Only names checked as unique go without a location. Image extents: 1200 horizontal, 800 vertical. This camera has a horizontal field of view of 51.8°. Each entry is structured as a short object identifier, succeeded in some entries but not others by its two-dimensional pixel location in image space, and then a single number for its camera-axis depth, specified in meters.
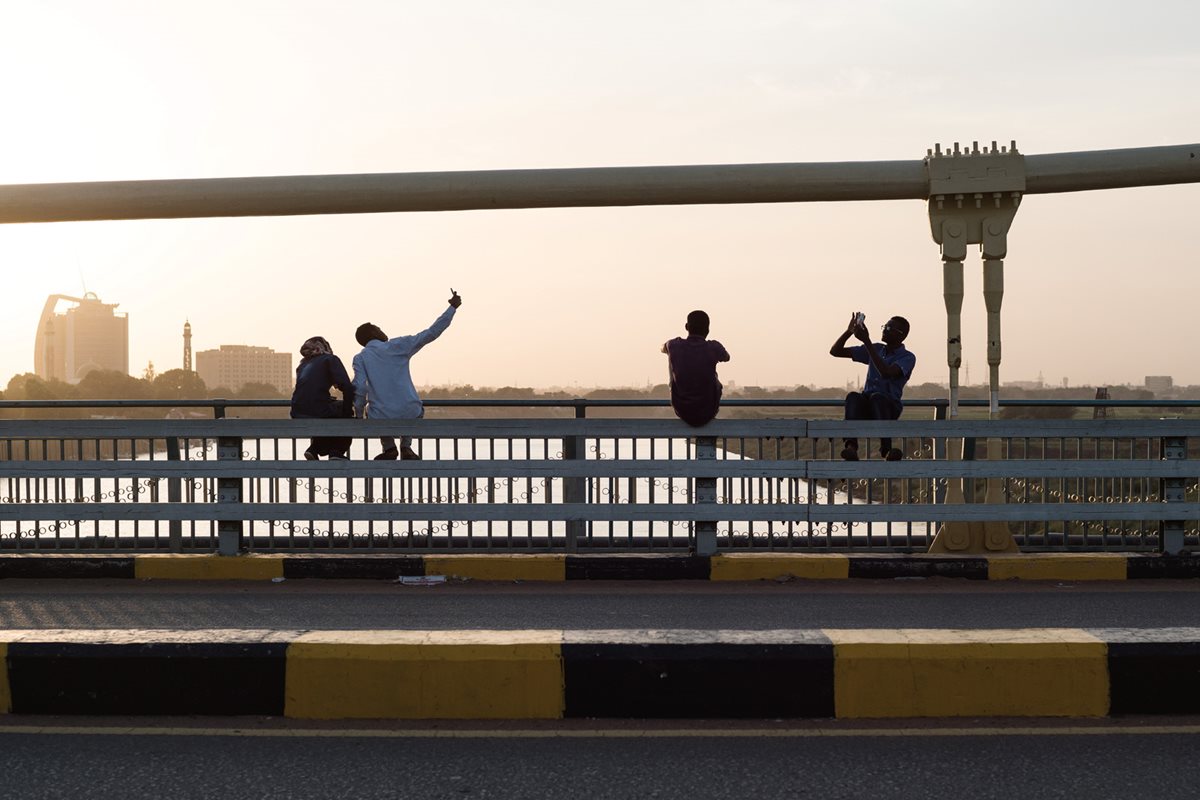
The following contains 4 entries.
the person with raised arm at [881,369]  10.57
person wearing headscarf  10.92
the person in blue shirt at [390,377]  10.95
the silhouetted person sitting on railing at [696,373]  10.10
